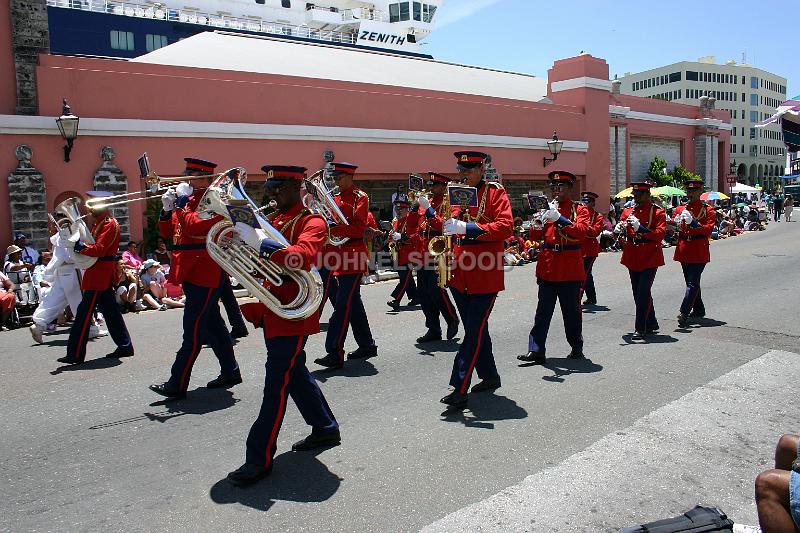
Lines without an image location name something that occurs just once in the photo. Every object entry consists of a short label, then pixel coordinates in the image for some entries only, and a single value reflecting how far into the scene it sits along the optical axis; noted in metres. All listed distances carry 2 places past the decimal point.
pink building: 13.77
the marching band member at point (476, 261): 5.60
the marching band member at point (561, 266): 6.96
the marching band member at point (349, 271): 7.11
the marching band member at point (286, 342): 4.29
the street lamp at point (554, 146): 24.50
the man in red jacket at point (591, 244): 7.68
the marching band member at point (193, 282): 6.03
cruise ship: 42.12
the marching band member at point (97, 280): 7.45
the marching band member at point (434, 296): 8.50
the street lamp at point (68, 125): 13.27
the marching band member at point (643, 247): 8.28
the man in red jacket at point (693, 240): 9.03
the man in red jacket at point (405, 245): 9.98
